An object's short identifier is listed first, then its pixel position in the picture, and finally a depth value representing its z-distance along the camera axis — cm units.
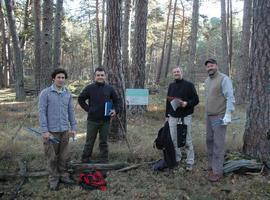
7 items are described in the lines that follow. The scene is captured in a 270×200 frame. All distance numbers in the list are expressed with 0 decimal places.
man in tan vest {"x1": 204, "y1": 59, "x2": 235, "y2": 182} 600
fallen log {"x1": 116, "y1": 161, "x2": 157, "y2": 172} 646
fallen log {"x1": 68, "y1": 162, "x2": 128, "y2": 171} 634
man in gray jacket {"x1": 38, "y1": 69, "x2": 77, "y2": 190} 557
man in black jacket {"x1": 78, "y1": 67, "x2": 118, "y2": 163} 638
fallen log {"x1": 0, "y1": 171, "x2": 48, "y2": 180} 604
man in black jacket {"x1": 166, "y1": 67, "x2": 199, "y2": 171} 639
